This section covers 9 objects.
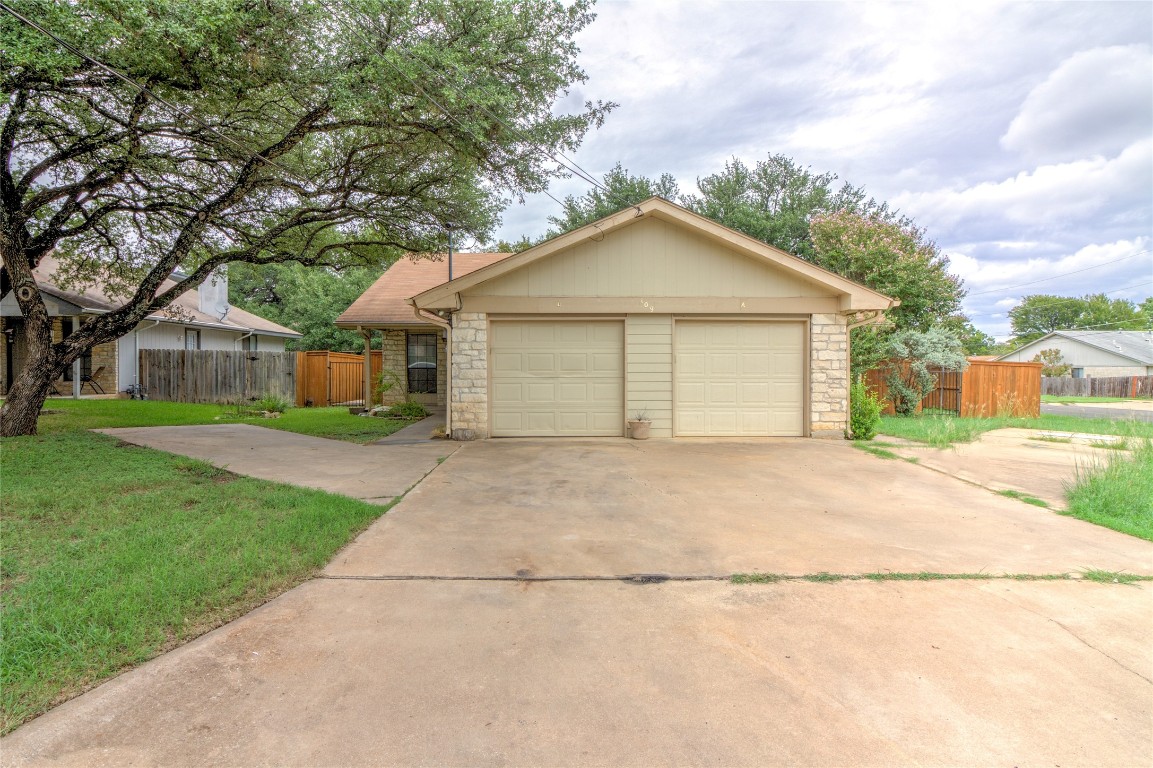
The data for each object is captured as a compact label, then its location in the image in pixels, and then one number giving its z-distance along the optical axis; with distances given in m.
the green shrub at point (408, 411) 13.34
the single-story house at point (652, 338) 9.61
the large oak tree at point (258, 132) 6.56
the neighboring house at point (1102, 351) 39.28
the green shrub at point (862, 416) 9.80
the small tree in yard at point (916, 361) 13.30
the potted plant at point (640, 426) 9.56
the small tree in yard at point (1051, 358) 40.19
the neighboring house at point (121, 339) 14.90
